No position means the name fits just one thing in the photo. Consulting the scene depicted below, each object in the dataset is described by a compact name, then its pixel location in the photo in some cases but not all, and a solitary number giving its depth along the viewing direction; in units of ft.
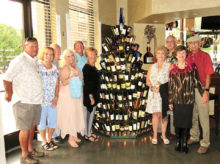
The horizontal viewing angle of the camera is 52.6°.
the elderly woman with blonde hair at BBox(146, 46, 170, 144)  11.05
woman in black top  11.32
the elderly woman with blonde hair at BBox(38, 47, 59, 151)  10.13
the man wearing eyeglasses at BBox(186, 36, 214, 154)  10.03
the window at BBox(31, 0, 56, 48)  12.53
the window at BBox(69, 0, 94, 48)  15.75
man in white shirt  8.86
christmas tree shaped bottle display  12.32
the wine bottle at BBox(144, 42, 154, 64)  19.77
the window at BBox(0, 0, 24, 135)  10.96
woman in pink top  10.84
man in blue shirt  13.08
